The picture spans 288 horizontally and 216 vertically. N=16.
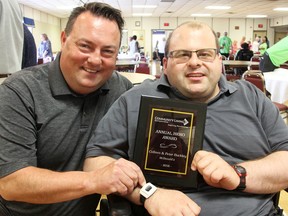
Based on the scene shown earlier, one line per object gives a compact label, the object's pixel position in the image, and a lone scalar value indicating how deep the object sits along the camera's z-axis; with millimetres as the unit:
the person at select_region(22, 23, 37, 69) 2637
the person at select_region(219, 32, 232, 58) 12352
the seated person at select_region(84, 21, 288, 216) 1156
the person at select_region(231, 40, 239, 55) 14989
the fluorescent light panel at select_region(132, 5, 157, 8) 14414
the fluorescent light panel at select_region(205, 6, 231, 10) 14719
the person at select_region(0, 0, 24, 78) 1824
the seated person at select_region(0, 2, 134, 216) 1091
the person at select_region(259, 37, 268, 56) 13102
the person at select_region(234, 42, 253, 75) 10016
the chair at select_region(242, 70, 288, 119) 3424
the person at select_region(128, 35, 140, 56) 11312
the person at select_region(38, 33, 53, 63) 10453
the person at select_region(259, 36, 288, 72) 4296
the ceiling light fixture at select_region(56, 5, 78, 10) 14607
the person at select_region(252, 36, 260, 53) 13734
